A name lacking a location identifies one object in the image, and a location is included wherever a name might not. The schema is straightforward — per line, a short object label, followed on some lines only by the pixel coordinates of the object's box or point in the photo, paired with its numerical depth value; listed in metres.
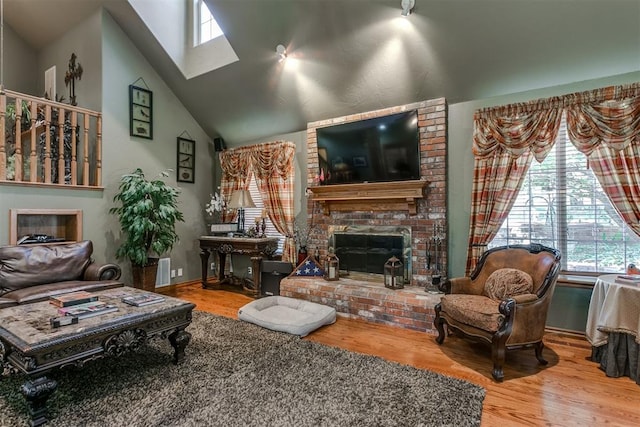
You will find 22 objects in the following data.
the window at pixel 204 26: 4.67
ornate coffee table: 1.75
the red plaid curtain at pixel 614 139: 2.72
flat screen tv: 3.66
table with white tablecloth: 2.26
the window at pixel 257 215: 5.01
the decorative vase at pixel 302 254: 4.43
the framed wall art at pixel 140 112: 4.56
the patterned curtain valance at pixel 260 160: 4.75
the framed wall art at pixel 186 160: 5.23
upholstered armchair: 2.37
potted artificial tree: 4.14
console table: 4.42
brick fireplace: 3.34
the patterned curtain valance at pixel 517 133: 3.07
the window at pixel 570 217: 2.92
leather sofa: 2.94
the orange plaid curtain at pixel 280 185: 4.73
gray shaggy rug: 1.82
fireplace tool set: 3.55
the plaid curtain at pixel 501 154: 3.10
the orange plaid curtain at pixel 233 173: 5.22
